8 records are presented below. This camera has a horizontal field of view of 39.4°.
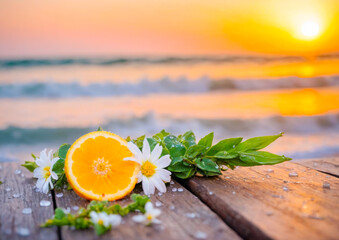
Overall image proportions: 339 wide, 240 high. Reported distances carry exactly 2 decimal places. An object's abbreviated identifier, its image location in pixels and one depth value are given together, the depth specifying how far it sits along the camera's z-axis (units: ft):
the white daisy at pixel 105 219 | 1.20
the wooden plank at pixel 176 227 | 1.18
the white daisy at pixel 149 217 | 1.23
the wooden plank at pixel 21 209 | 1.21
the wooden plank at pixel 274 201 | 1.19
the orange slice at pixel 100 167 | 1.45
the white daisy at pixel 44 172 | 1.53
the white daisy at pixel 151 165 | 1.50
